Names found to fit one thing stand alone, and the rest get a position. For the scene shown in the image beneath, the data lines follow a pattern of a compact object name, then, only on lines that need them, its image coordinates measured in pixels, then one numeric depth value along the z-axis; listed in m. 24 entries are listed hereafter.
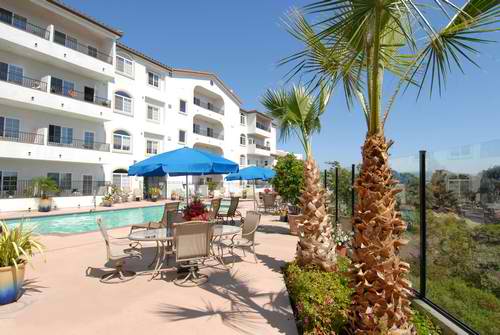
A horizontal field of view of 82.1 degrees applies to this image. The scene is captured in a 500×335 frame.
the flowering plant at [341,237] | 7.28
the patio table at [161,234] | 5.64
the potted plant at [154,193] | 25.98
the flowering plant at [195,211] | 6.29
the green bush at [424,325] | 3.54
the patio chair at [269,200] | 16.94
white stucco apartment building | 18.61
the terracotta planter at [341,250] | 7.21
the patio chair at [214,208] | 9.88
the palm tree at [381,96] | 2.49
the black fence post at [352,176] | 7.79
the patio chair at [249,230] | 6.84
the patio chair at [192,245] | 5.29
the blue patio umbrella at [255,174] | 14.70
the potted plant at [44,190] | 18.28
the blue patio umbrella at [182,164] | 6.33
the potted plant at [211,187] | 32.75
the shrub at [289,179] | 10.92
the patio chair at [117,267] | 5.54
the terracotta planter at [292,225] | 10.38
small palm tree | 5.58
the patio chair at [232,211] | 11.43
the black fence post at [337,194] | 9.09
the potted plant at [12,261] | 4.38
